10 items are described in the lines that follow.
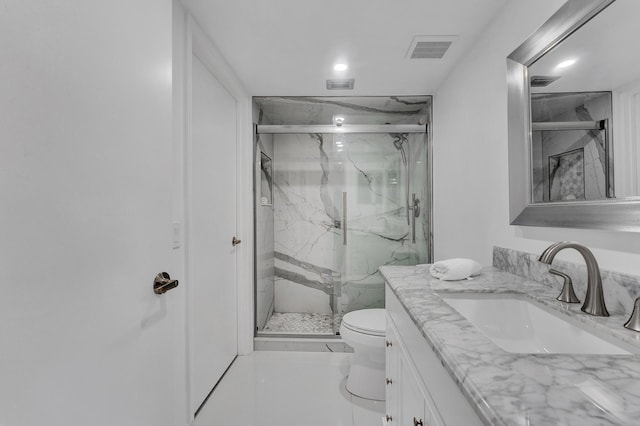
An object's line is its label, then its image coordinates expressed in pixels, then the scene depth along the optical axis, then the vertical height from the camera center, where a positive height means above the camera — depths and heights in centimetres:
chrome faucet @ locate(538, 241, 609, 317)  86 -18
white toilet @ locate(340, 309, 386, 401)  195 -92
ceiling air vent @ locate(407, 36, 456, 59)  181 +103
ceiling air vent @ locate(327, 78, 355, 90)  237 +104
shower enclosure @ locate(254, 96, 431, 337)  271 +24
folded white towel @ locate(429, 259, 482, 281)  129 -23
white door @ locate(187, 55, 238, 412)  177 -8
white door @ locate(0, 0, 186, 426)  55 +2
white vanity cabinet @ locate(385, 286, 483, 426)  68 -48
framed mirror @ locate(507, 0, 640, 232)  90 +33
